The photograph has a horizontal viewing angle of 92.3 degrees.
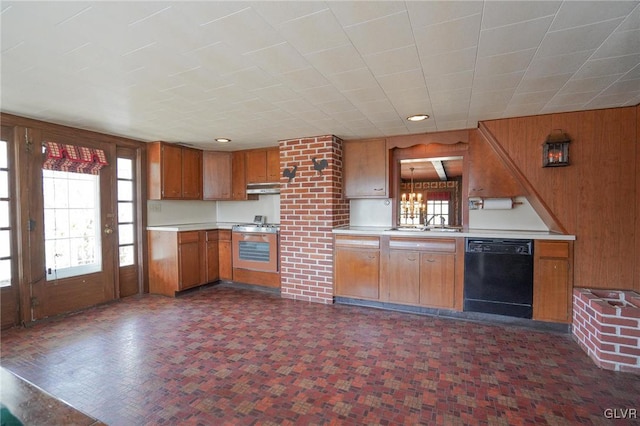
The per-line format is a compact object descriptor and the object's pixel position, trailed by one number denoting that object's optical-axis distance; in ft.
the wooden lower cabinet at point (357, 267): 12.56
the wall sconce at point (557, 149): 9.85
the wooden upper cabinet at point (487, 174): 11.44
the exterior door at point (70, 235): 10.89
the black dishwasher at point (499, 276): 10.43
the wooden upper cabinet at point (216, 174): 16.76
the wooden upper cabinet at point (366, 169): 13.48
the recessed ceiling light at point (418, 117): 10.30
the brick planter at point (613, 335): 7.68
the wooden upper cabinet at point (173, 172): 14.51
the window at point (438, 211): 14.25
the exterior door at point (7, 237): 10.16
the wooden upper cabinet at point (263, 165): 15.71
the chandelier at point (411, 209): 15.12
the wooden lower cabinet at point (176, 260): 14.12
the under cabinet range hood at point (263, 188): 15.70
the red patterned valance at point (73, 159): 11.18
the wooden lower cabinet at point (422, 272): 11.41
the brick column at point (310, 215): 13.25
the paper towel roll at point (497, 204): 12.04
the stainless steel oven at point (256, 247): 14.69
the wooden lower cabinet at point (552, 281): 9.98
